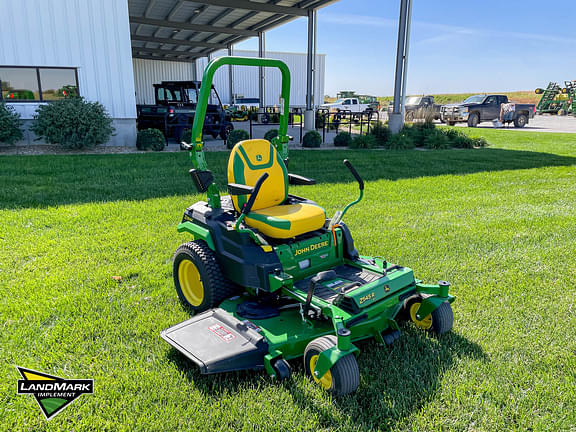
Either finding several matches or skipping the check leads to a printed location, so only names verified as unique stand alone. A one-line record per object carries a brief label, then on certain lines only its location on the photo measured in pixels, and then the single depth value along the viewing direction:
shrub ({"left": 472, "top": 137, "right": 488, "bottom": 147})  14.35
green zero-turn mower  2.54
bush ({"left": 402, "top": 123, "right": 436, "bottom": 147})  14.51
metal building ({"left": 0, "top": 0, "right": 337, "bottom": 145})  11.33
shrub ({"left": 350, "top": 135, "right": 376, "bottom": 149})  13.66
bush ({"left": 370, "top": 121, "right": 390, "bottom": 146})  14.33
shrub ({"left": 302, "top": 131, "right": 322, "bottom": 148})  13.67
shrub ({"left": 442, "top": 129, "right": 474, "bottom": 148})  14.20
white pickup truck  34.02
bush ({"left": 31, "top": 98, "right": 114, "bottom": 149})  11.19
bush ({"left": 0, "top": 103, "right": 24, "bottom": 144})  10.98
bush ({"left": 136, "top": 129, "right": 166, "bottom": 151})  12.00
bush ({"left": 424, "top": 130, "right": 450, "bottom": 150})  13.90
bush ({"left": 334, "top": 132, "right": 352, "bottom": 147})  14.20
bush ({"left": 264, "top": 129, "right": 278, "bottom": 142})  11.62
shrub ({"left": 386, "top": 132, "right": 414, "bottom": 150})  13.64
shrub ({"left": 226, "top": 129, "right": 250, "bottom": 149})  12.08
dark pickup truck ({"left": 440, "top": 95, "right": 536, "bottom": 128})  23.98
